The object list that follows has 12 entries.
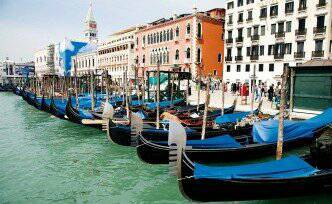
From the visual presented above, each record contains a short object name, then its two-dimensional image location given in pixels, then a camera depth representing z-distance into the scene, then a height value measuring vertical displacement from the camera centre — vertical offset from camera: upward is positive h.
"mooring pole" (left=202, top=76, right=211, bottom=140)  9.62 -1.43
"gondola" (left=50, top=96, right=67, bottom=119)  17.68 -1.98
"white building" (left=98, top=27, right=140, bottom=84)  42.09 +3.71
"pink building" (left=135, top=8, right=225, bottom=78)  32.22 +3.98
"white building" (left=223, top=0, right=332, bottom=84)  23.88 +3.65
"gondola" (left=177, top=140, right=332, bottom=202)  5.54 -1.95
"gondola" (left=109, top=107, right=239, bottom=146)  10.04 -1.93
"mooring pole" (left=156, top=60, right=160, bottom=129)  12.83 -0.24
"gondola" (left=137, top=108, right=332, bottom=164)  8.21 -1.93
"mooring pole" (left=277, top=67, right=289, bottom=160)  7.21 -1.12
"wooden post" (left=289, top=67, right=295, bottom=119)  13.42 -0.74
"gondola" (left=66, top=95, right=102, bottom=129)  14.68 -1.84
